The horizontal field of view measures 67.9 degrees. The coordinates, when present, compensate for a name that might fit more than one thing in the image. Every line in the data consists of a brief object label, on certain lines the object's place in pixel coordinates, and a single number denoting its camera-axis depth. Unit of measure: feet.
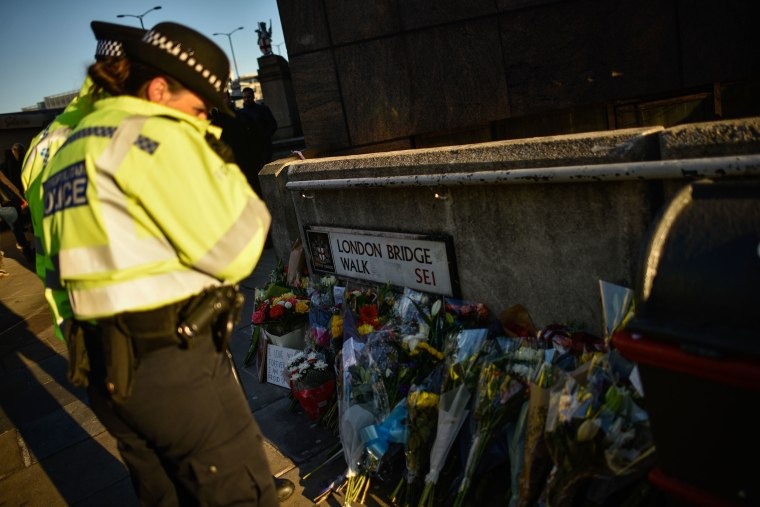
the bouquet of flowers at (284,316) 14.11
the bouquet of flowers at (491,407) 8.16
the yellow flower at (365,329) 11.19
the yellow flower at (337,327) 12.19
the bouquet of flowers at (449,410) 8.52
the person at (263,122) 28.78
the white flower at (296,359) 12.54
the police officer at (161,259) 5.53
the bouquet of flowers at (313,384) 11.82
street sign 11.99
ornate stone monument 50.52
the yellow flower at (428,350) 9.80
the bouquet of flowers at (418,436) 8.86
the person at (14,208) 31.78
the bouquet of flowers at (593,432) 6.80
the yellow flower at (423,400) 8.83
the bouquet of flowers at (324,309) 12.82
